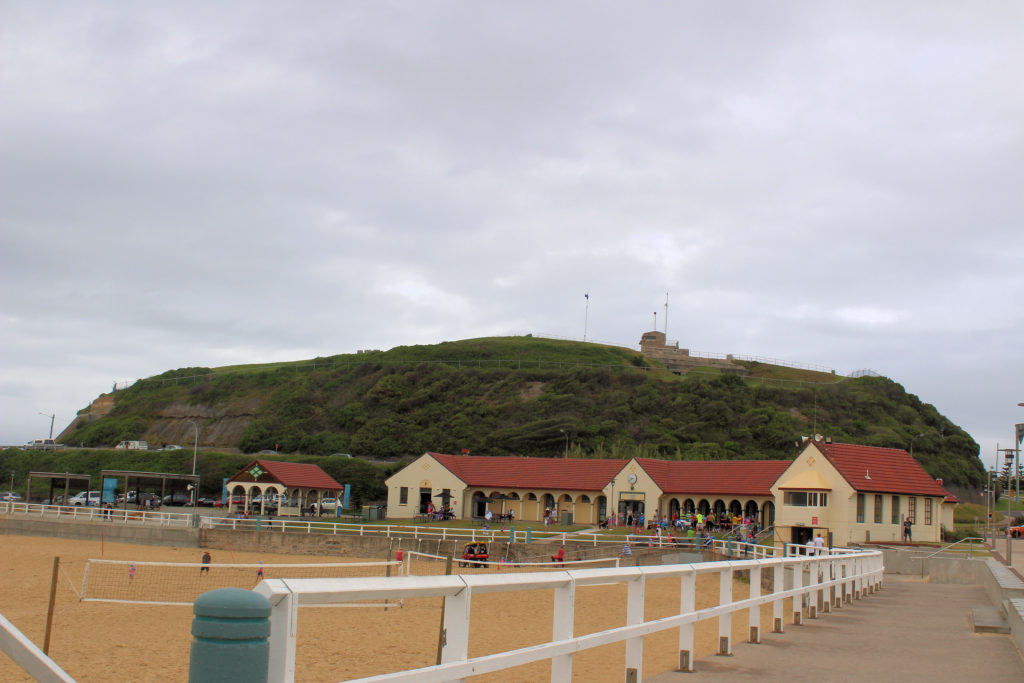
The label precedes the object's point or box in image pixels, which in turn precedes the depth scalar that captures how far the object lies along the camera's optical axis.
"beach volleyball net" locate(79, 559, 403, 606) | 27.02
